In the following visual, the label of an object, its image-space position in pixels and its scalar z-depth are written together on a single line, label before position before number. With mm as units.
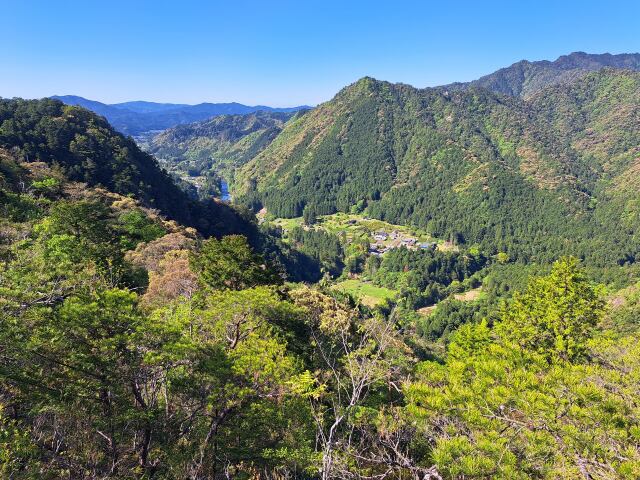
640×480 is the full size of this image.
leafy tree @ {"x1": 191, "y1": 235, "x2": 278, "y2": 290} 37375
